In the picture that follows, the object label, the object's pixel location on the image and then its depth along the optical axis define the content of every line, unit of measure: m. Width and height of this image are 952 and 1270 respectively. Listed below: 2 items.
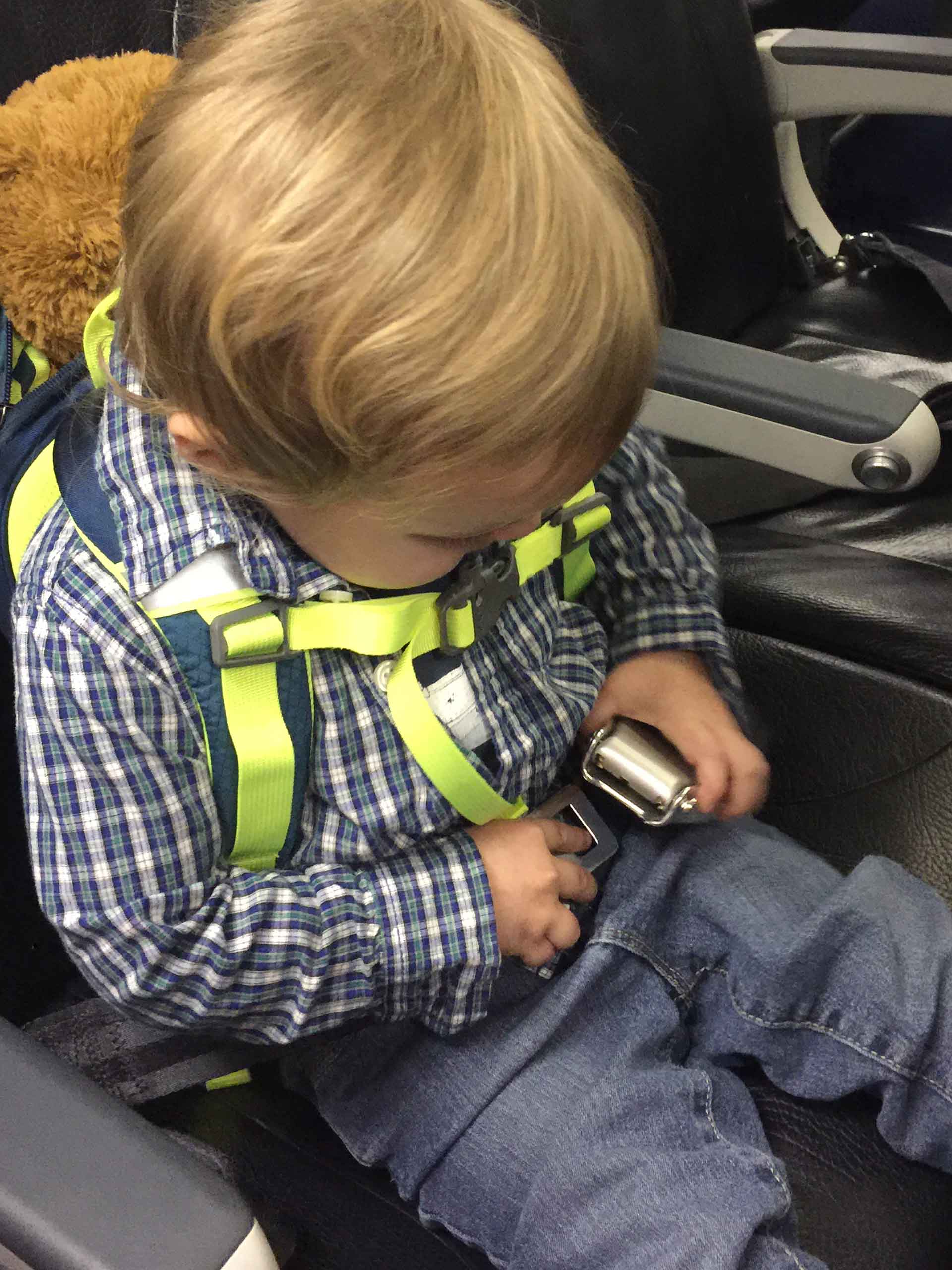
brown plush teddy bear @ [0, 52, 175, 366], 0.60
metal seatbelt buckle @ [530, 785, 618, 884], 0.75
